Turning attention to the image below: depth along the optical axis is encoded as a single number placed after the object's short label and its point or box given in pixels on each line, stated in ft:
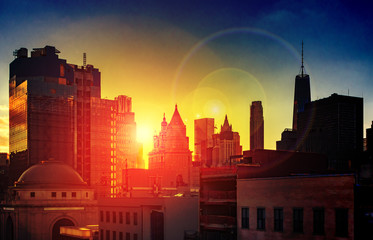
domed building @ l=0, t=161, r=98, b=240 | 391.65
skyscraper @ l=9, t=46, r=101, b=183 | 597.11
